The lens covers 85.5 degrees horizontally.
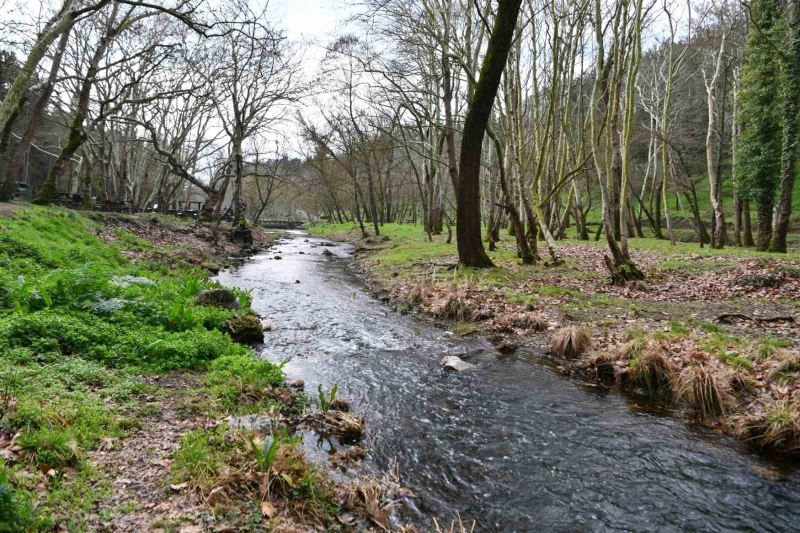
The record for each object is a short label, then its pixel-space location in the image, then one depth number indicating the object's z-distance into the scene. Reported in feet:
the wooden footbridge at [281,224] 247.09
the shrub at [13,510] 8.32
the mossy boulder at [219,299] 30.66
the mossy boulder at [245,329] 27.09
